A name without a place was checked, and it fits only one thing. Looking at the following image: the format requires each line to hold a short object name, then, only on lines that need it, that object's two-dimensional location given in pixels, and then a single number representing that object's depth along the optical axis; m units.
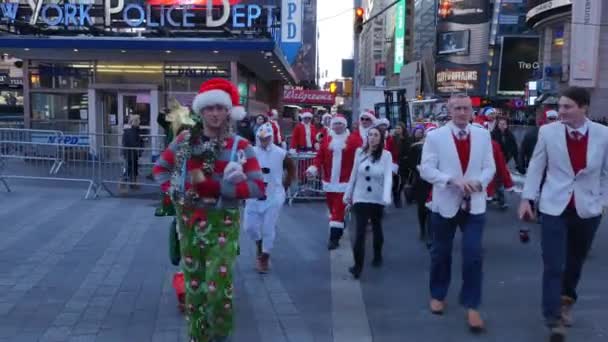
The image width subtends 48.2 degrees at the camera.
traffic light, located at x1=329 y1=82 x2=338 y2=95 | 31.67
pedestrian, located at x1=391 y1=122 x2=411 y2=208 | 12.92
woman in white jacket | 7.18
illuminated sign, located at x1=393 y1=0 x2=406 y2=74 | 94.94
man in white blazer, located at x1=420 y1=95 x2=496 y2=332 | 5.43
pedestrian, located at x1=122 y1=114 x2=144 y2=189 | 13.44
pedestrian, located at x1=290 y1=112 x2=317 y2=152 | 14.80
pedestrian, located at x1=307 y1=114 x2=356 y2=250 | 8.54
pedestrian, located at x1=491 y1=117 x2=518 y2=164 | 12.45
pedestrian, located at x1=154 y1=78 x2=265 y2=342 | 4.38
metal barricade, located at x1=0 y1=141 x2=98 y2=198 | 13.32
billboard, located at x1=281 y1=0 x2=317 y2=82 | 57.91
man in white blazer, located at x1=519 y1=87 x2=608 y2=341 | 5.02
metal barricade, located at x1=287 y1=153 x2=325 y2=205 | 13.32
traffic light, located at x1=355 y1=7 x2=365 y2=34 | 18.41
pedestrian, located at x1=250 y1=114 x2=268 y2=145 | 16.77
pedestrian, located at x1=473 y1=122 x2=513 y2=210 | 6.31
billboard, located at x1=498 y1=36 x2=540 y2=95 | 61.19
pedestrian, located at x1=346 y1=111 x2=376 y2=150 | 8.66
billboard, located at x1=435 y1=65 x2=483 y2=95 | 66.25
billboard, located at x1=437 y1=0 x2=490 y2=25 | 65.72
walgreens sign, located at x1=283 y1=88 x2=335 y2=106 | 51.09
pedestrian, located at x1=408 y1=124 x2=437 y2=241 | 9.17
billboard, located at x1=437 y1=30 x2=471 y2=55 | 67.06
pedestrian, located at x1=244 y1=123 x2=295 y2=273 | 7.43
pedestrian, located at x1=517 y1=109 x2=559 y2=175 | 10.92
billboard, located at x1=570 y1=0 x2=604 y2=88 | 39.03
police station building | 17.88
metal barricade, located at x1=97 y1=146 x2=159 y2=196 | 13.31
